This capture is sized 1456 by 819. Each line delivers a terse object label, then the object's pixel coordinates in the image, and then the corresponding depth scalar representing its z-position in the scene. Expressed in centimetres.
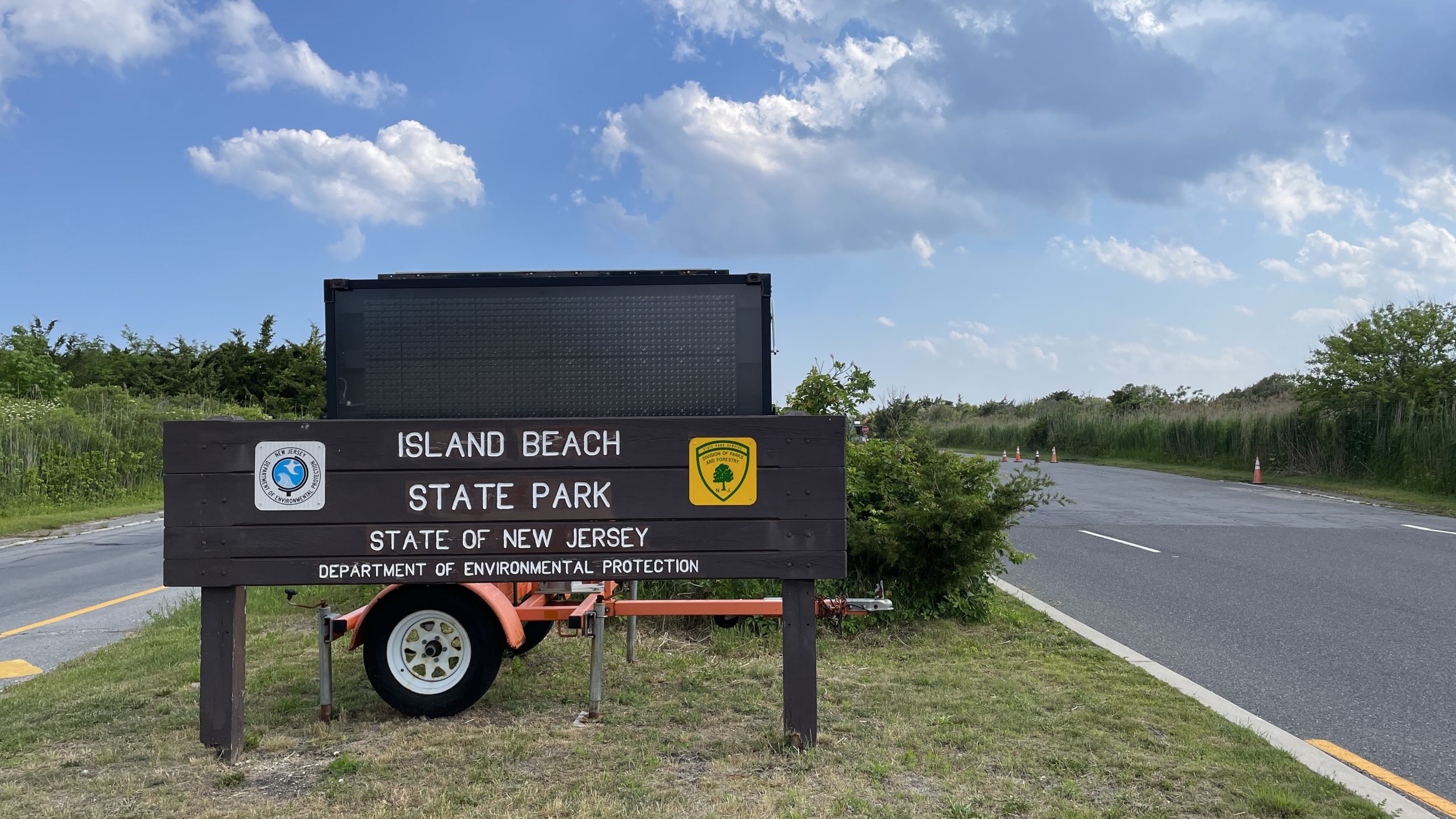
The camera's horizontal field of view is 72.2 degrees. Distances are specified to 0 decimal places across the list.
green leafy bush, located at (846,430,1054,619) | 712
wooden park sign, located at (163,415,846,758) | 453
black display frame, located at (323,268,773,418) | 451
